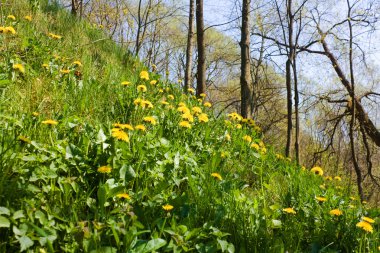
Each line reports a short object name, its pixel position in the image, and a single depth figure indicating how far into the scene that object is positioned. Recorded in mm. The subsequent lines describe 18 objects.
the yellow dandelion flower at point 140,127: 2468
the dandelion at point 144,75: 3677
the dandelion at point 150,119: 2656
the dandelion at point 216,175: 2429
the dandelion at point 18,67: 2779
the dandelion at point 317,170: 3364
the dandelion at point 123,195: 1830
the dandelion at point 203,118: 3336
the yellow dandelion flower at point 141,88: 3379
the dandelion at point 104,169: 1920
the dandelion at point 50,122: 2096
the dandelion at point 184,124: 2964
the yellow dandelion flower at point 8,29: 3004
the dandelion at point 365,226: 2111
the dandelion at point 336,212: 2352
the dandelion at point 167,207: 1880
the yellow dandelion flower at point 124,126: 2314
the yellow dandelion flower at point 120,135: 2098
